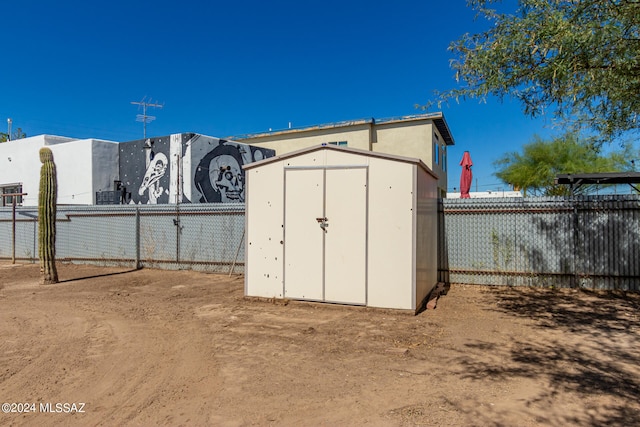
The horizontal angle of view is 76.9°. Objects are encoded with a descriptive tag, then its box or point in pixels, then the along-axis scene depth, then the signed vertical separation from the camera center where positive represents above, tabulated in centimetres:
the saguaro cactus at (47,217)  933 -1
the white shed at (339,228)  621 -18
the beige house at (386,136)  2172 +476
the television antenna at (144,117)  2188 +541
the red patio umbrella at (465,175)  1047 +112
